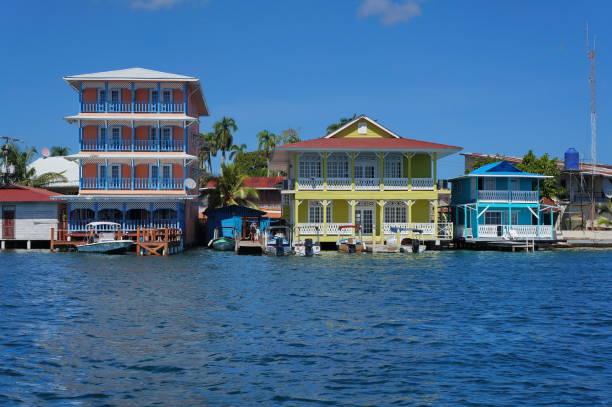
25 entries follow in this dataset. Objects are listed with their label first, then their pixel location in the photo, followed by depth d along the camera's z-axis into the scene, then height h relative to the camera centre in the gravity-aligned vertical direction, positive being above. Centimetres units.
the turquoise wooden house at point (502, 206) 4559 +134
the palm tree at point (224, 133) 8025 +1162
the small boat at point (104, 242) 4150 -87
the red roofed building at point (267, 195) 6638 +332
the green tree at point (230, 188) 5725 +349
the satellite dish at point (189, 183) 4622 +319
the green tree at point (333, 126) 7512 +1158
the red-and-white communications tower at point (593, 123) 5740 +895
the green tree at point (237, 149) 8062 +976
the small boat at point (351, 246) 4188 -126
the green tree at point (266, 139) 8356 +1129
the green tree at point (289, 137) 8738 +1216
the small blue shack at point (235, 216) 4931 +86
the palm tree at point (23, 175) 5822 +511
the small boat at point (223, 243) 4647 -110
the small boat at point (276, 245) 4091 -113
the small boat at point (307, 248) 4034 -132
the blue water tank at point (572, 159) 5697 +569
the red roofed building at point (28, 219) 4712 +77
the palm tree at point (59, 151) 9872 +1190
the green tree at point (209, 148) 7975 +980
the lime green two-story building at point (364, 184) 4422 +291
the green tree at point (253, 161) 8662 +902
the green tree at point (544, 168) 5519 +477
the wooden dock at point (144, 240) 4112 -74
